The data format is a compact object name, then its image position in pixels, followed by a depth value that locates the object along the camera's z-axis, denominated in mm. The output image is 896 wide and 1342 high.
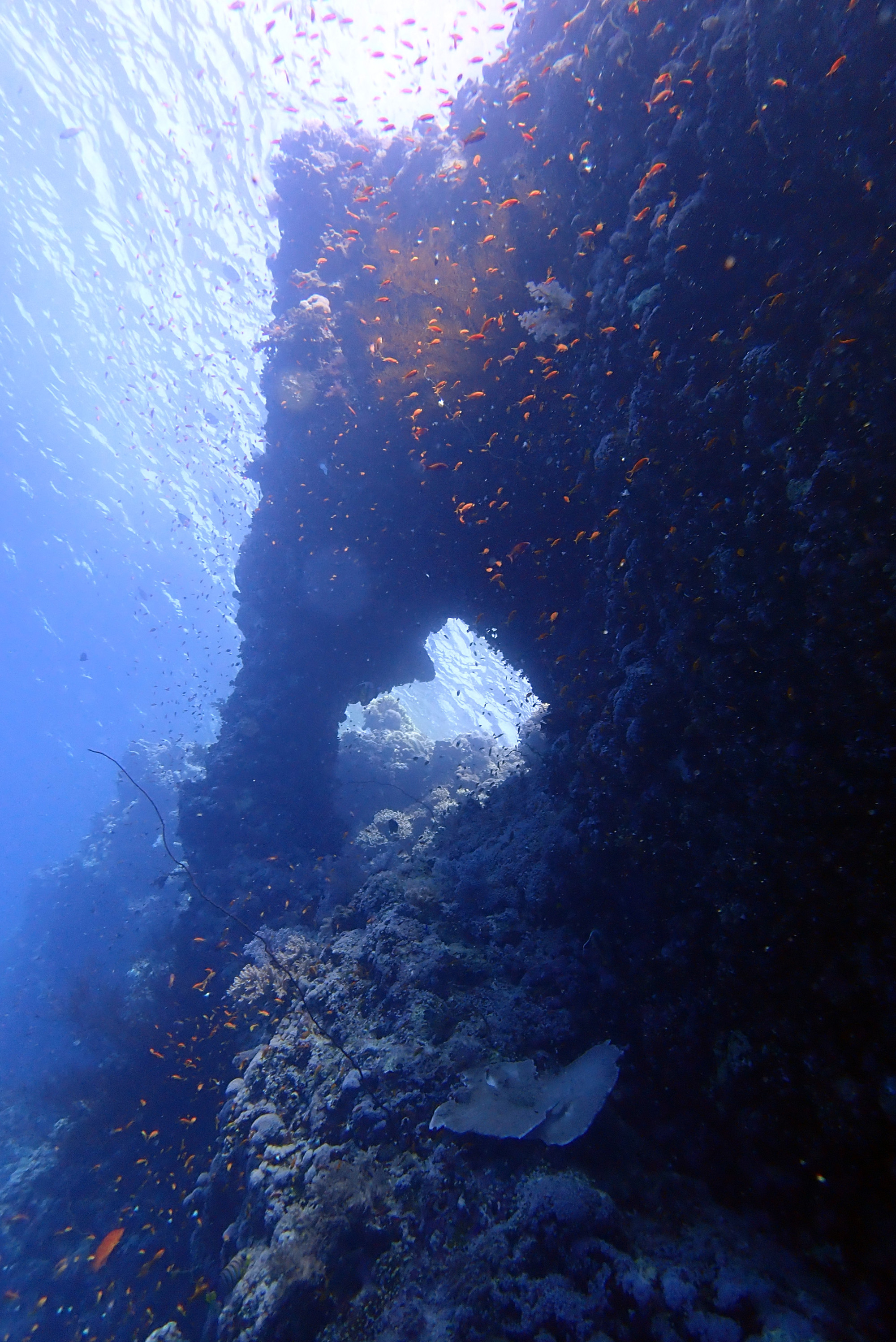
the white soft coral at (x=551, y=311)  7188
